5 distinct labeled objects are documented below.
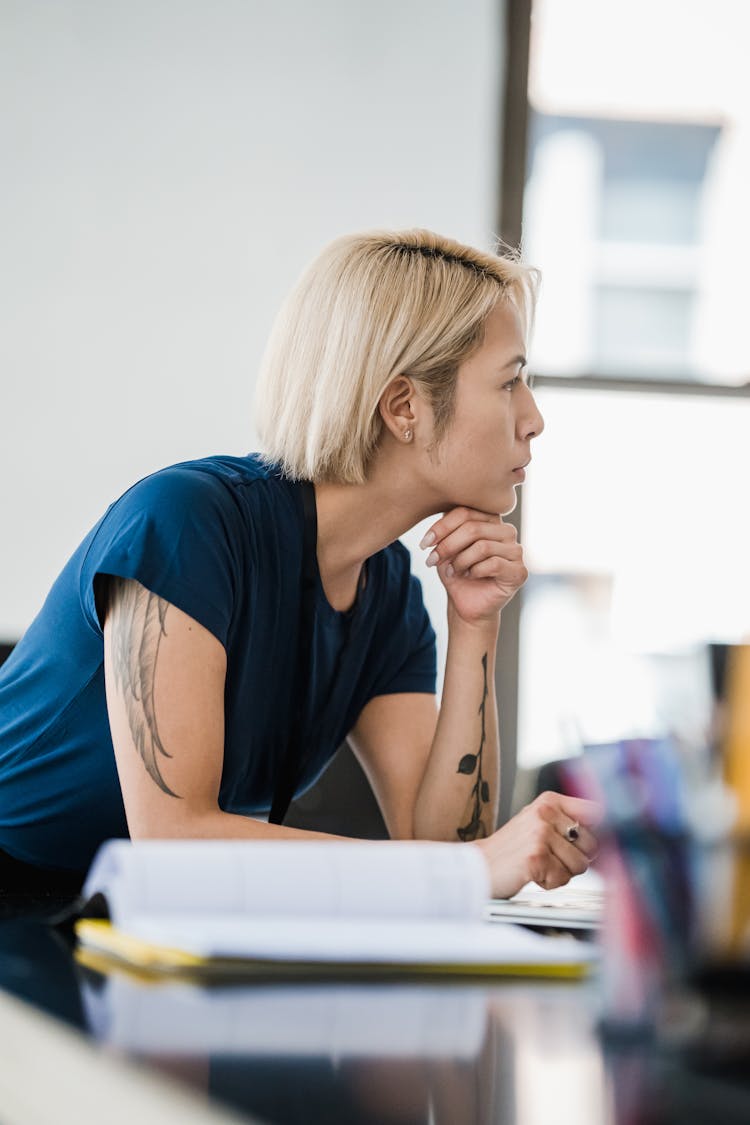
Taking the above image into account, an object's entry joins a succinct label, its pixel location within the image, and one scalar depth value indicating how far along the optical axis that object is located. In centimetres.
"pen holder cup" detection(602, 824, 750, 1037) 90
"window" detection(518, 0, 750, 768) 324
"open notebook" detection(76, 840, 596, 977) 120
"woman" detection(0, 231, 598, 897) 200
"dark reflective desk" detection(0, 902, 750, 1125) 78
